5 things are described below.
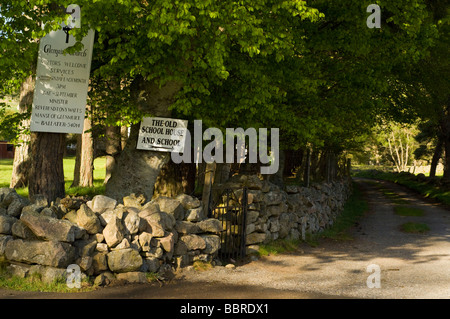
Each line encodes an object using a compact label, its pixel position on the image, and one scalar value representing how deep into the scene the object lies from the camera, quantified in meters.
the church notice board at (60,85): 11.52
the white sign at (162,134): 12.75
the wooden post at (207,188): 12.73
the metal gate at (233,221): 12.98
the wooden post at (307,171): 20.68
